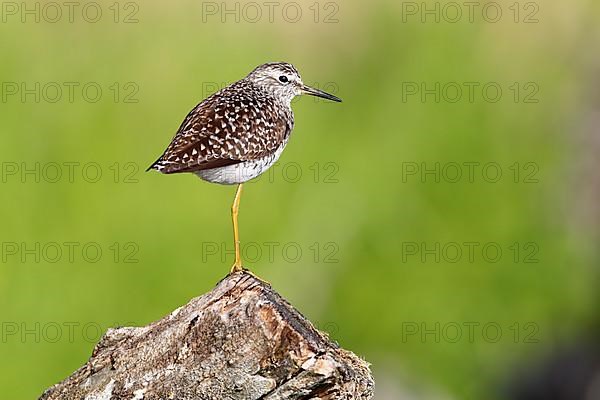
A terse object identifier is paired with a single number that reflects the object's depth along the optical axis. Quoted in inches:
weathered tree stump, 540.4
